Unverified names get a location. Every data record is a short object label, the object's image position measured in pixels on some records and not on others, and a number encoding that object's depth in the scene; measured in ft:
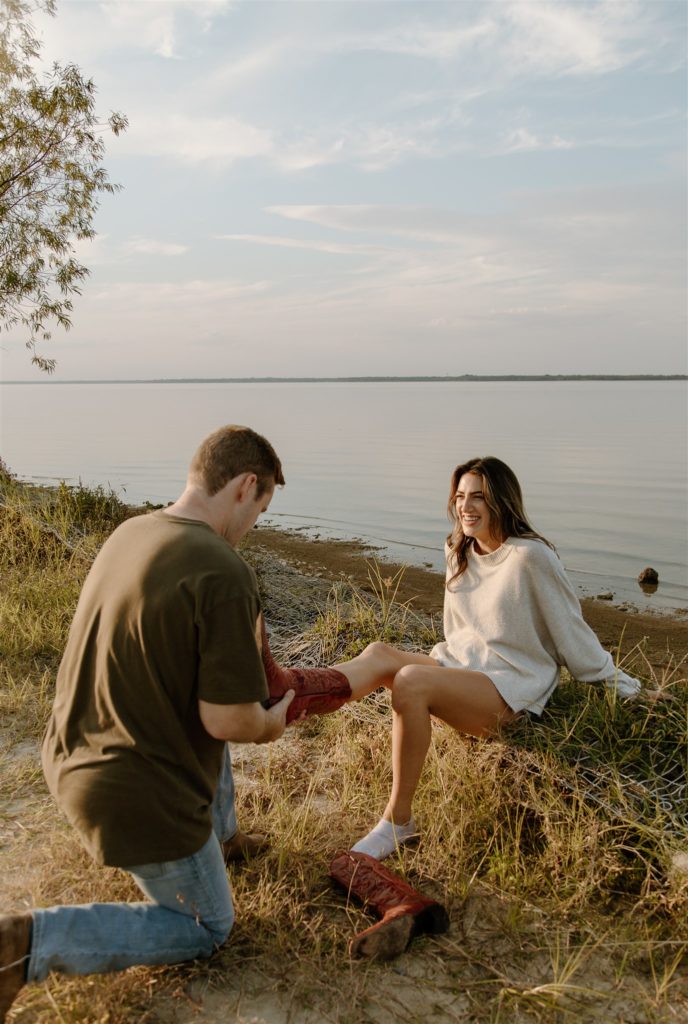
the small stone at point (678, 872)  9.94
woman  11.75
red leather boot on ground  9.27
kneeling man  8.01
